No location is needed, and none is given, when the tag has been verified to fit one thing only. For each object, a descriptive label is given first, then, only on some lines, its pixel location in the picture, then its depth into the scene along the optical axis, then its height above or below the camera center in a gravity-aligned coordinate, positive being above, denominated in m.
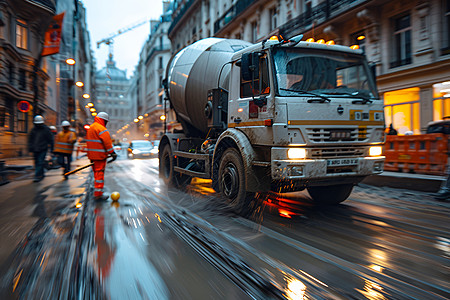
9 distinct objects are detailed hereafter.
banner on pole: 20.14 +6.56
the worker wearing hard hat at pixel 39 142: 10.16 +0.19
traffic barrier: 8.20 -0.18
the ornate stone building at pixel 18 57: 20.22 +5.89
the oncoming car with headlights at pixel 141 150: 21.55 -0.12
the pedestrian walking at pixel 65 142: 11.29 +0.22
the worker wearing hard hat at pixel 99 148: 6.92 +0.01
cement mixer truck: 4.75 +0.35
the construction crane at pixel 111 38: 141.50 +46.63
